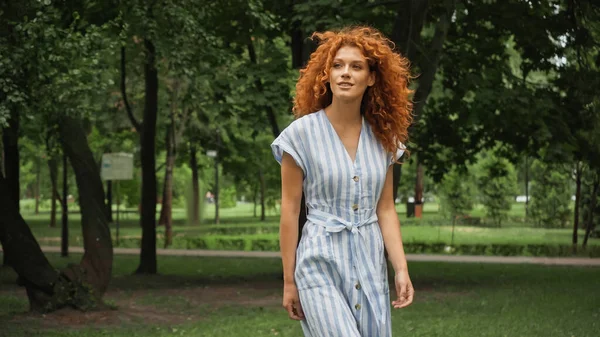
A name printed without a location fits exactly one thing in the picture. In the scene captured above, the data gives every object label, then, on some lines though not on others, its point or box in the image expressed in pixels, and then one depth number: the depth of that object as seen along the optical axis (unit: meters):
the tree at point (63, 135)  12.36
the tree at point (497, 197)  49.16
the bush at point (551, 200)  44.88
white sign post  31.92
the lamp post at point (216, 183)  41.23
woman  4.22
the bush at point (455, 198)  53.19
